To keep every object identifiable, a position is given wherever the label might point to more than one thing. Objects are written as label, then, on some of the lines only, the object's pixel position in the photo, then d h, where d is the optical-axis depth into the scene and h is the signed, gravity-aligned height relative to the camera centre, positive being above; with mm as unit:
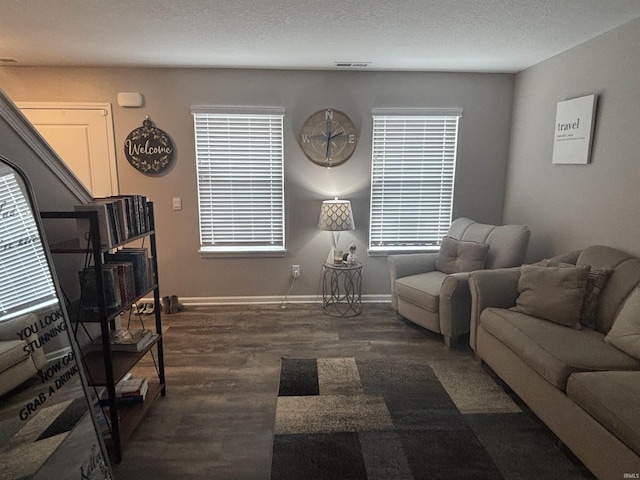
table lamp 3736 -361
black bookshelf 1760 -806
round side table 4145 -1232
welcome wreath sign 3848 +297
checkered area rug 1907 -1424
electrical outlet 4203 -997
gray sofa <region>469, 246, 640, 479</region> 1703 -939
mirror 1407 -756
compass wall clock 3936 +429
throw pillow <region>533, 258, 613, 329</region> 2451 -732
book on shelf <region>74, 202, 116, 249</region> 1840 -239
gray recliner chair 3152 -848
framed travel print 2913 +406
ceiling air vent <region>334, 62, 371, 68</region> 3609 +1097
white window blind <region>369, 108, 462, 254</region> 4023 +29
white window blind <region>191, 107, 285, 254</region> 3914 -2
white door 3764 +409
